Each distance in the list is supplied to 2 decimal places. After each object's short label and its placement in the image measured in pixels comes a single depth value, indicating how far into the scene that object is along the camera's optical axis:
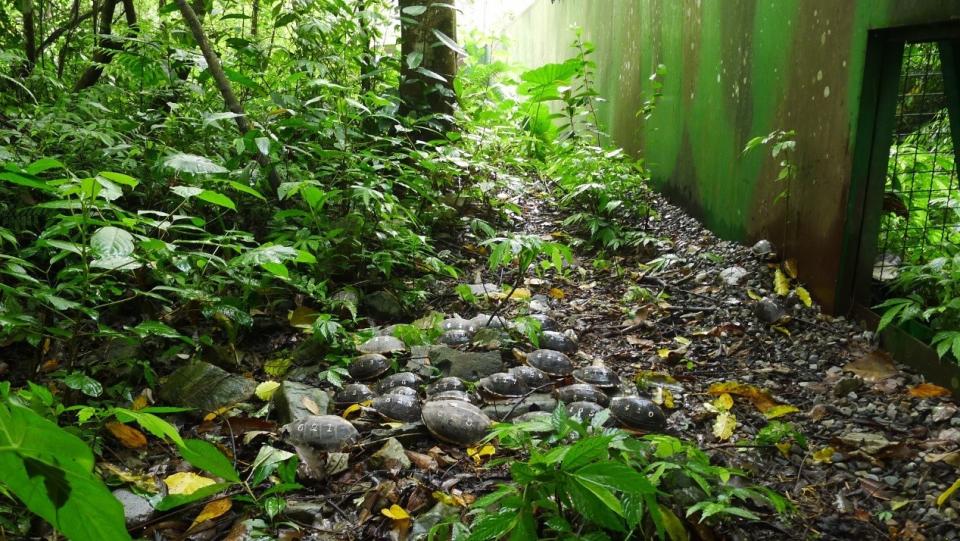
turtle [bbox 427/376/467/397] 2.75
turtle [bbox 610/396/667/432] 2.46
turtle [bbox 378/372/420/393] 2.78
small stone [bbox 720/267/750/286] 3.88
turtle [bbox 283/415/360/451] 2.36
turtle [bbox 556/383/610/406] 2.62
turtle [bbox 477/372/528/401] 2.72
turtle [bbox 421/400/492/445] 2.39
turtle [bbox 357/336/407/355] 3.09
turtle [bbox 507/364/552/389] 2.81
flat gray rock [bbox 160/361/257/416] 2.65
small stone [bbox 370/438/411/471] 2.27
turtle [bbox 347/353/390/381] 2.92
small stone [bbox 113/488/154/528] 1.91
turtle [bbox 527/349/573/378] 2.92
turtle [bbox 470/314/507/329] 3.42
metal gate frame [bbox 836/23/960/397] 2.76
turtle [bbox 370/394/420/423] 2.56
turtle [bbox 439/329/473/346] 3.23
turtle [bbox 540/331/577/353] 3.23
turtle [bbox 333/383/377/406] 2.74
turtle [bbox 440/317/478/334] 3.37
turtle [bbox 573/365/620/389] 2.83
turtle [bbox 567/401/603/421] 2.42
